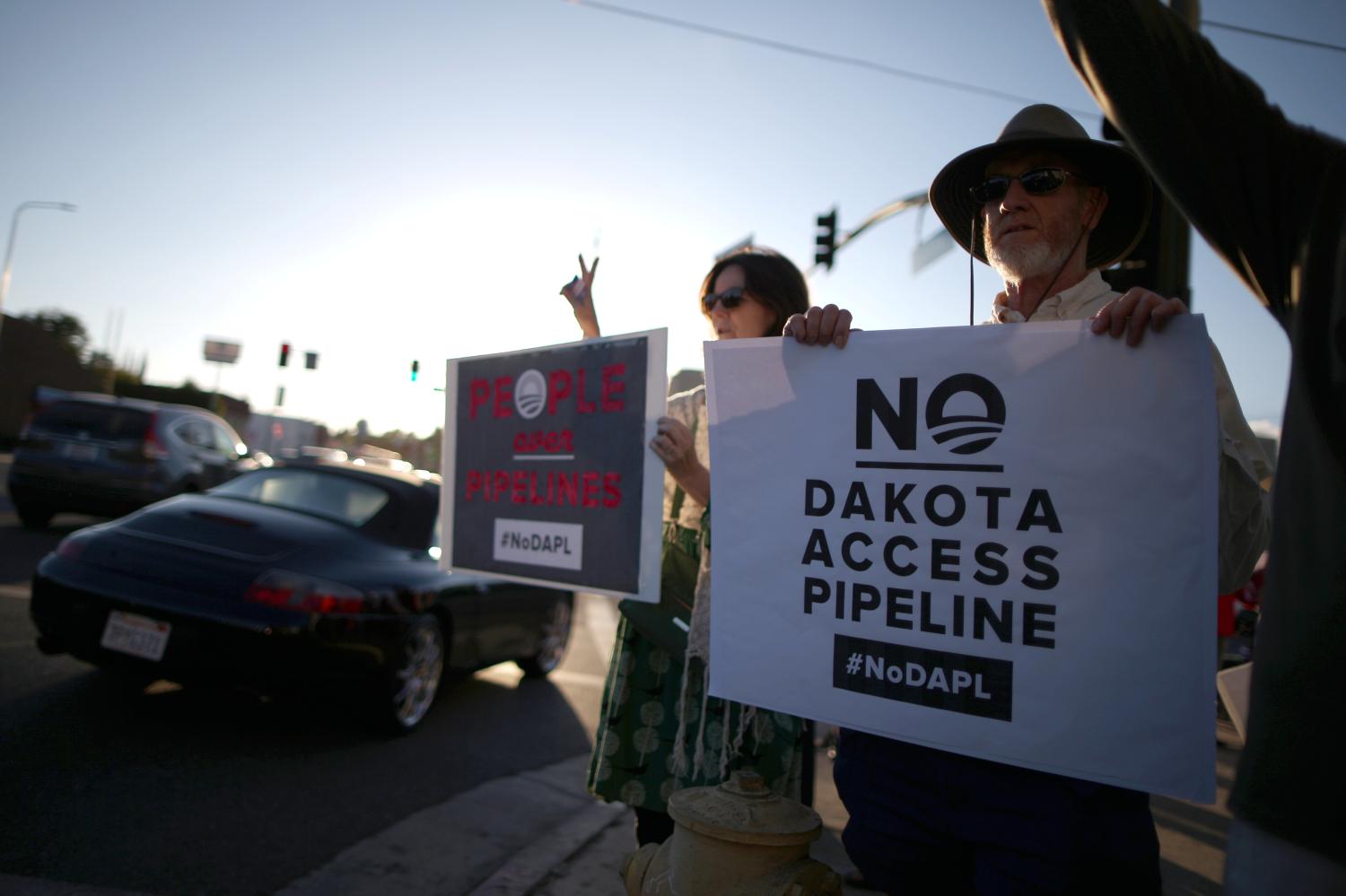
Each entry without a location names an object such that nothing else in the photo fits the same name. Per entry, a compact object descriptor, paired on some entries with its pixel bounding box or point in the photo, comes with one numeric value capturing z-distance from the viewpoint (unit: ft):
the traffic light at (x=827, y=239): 44.34
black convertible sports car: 13.33
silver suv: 32.37
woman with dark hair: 7.16
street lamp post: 104.54
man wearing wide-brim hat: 4.59
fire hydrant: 5.88
